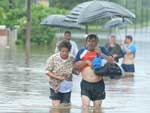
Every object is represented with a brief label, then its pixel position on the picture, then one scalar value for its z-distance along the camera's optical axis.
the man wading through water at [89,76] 12.83
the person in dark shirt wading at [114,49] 23.36
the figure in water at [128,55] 24.22
